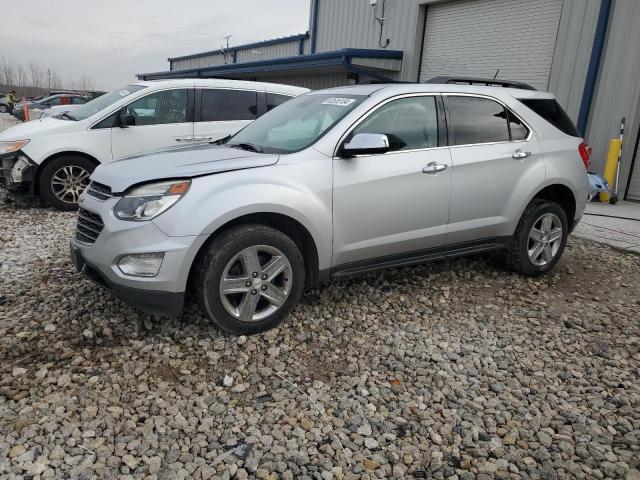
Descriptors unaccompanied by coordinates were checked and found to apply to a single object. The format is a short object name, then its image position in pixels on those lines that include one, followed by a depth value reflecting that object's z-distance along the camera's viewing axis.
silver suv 3.27
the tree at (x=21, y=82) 90.56
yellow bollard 9.14
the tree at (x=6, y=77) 88.81
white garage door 10.36
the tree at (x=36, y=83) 94.56
